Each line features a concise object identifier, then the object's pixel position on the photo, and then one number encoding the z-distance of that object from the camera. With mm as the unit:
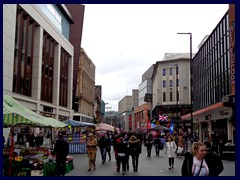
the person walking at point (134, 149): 14773
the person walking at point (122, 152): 13859
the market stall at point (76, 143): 26547
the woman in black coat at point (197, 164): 5637
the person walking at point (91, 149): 15148
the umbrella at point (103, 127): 41594
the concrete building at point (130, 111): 179950
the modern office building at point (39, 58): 29547
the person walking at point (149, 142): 23203
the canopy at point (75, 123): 28166
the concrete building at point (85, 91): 75750
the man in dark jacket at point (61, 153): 13031
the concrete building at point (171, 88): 82125
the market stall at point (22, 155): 11570
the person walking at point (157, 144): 24286
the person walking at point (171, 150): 15403
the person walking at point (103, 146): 17969
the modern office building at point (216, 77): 29138
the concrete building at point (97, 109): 118525
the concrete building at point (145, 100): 112062
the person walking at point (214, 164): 5789
